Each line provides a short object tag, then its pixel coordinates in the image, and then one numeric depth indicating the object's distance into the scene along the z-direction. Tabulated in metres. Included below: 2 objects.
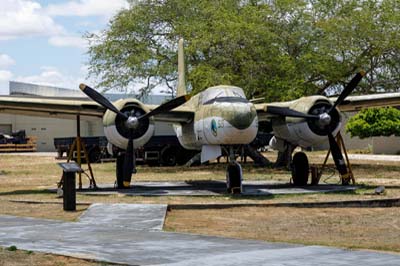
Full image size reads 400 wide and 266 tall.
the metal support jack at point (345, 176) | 25.73
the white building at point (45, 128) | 71.38
